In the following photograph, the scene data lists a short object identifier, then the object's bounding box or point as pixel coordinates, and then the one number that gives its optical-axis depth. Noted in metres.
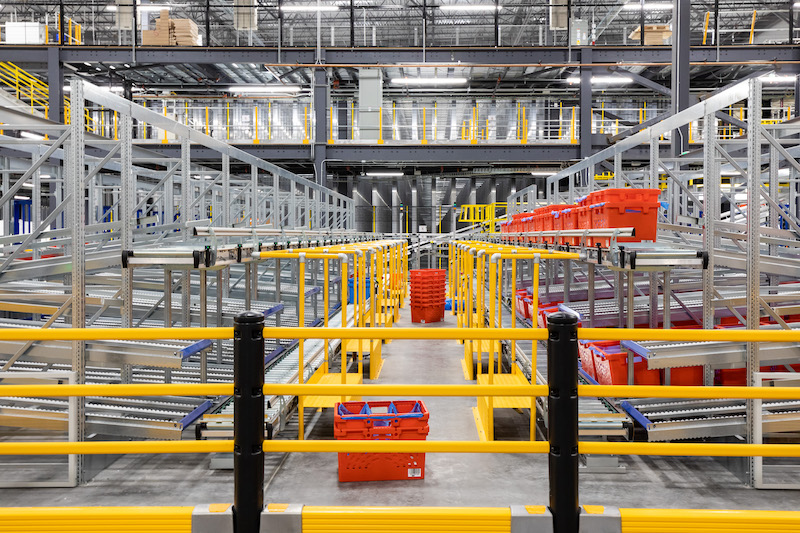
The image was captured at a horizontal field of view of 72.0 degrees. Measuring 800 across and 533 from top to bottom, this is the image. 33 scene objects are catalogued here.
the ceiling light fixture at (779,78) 16.48
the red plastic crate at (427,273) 12.65
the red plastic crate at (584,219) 5.68
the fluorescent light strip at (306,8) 15.36
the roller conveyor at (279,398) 4.59
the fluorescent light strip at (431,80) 15.81
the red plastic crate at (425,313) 12.95
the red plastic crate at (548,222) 8.14
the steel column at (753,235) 4.28
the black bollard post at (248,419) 2.24
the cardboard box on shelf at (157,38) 16.58
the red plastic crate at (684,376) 5.38
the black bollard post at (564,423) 2.21
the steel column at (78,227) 4.02
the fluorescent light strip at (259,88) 17.38
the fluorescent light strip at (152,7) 15.49
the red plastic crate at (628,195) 5.34
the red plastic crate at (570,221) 6.55
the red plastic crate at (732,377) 5.48
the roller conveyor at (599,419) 4.55
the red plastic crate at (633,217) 5.31
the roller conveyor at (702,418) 4.30
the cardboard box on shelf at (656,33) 17.64
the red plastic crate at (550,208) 8.26
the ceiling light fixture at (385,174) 24.86
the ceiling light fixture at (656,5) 16.73
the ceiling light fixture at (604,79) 17.16
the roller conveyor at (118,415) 4.26
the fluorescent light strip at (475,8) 21.22
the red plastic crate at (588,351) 6.05
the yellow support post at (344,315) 5.38
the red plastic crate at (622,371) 5.58
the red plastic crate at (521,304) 9.61
